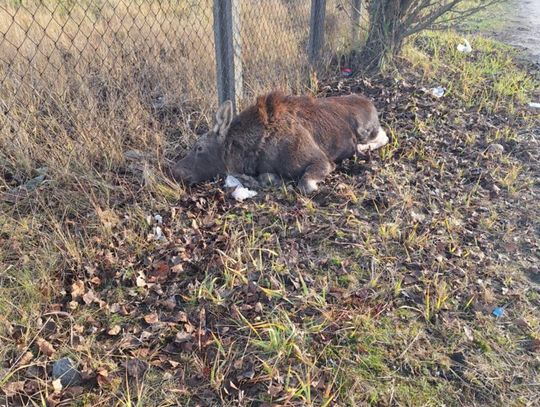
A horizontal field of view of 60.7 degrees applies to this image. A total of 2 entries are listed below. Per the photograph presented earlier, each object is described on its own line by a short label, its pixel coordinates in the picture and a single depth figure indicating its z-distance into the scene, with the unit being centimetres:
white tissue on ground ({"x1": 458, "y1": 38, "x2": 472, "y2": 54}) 826
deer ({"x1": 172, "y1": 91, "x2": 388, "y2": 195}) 456
